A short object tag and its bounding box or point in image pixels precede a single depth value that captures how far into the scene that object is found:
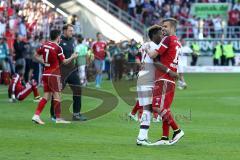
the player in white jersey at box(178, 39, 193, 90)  45.67
